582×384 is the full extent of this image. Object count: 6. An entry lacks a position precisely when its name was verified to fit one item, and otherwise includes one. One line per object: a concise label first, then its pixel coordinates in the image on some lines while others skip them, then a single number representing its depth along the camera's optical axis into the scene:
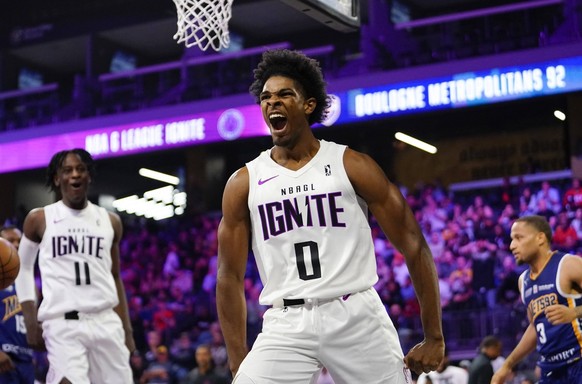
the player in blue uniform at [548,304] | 6.30
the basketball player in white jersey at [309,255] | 3.94
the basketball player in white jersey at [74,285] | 6.34
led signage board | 17.72
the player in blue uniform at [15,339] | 6.84
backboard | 6.51
